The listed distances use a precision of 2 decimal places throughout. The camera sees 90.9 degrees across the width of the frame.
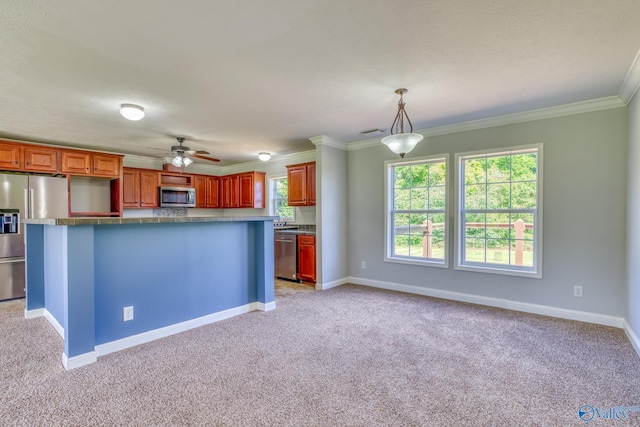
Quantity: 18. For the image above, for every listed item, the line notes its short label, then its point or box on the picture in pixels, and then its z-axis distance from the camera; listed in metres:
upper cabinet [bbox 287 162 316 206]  5.58
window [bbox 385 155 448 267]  4.59
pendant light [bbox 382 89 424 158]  3.01
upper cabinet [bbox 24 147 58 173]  4.83
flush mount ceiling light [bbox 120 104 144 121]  3.43
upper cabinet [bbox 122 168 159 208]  6.17
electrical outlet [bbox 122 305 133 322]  2.85
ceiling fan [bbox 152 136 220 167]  4.88
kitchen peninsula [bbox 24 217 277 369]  2.52
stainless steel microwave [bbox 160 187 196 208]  6.62
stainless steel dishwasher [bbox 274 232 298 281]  5.58
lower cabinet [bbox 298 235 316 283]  5.25
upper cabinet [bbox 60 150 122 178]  5.21
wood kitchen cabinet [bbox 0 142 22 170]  4.62
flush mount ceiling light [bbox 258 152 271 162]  5.88
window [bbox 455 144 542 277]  3.86
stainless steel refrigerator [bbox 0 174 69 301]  4.48
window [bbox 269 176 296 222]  6.77
